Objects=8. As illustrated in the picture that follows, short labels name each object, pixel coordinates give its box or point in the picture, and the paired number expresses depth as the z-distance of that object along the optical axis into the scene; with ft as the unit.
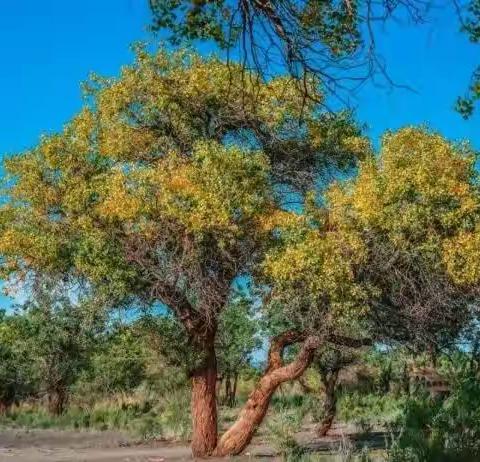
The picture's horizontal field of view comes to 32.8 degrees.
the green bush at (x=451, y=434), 39.78
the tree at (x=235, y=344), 88.17
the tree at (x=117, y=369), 118.32
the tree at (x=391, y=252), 45.91
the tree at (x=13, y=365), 97.05
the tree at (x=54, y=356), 97.54
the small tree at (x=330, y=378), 71.82
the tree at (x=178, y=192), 47.80
